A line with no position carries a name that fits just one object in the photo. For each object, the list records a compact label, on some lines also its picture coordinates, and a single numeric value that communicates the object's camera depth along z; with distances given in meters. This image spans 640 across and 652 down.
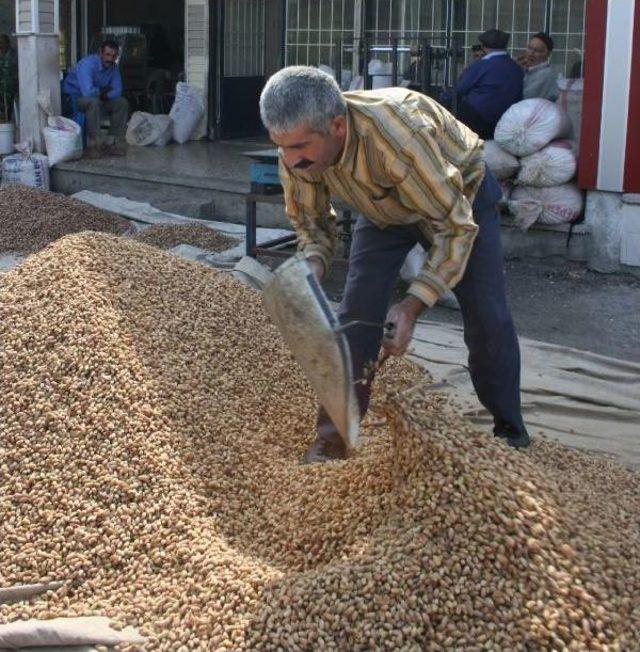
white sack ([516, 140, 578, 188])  6.20
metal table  5.96
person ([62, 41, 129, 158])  9.69
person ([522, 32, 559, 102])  7.02
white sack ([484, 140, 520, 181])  6.30
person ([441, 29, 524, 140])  6.56
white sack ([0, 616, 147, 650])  2.45
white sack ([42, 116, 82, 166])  9.07
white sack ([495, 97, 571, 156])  6.23
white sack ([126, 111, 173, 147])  10.15
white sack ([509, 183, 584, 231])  6.26
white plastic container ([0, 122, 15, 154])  9.58
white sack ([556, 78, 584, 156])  6.70
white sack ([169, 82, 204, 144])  10.28
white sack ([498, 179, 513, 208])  6.44
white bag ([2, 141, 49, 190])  8.85
